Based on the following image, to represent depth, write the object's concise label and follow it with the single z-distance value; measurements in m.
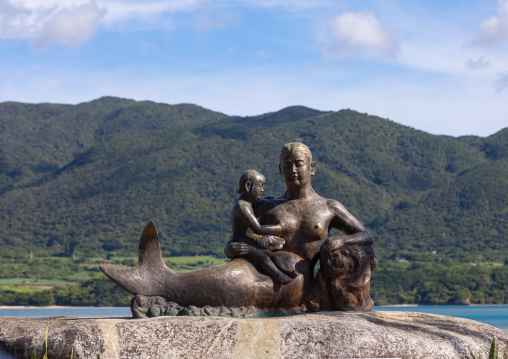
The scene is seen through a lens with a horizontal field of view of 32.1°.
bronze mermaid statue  11.45
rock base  10.20
